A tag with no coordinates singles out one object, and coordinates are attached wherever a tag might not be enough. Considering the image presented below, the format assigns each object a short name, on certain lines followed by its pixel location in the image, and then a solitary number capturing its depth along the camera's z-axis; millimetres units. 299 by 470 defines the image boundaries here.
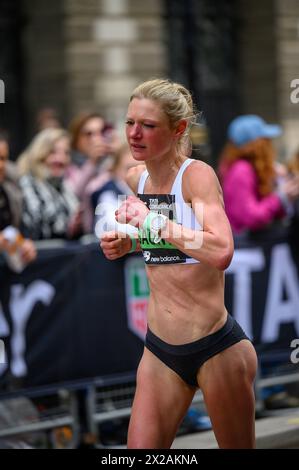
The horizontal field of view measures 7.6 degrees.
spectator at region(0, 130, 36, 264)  14403
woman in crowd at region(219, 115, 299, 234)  16158
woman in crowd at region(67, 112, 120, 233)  15978
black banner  14127
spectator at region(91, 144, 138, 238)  15695
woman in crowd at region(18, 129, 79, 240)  15366
